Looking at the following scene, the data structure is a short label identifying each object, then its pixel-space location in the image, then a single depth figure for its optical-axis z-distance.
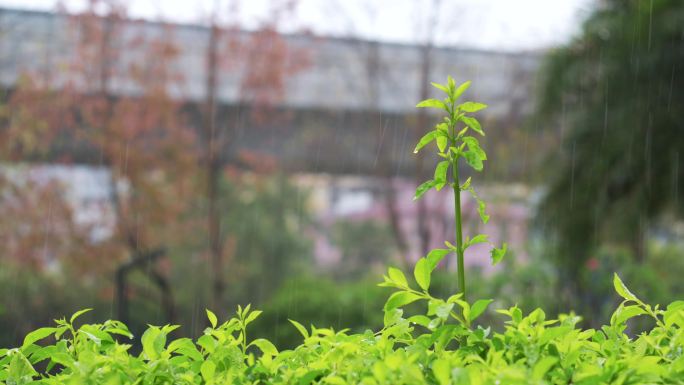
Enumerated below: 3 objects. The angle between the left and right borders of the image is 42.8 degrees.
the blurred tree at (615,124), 8.02
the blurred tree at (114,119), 11.14
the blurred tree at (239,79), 11.70
